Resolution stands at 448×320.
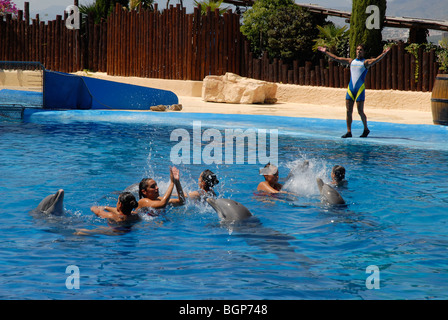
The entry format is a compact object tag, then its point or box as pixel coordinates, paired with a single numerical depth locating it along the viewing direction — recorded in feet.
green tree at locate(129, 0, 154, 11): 79.61
